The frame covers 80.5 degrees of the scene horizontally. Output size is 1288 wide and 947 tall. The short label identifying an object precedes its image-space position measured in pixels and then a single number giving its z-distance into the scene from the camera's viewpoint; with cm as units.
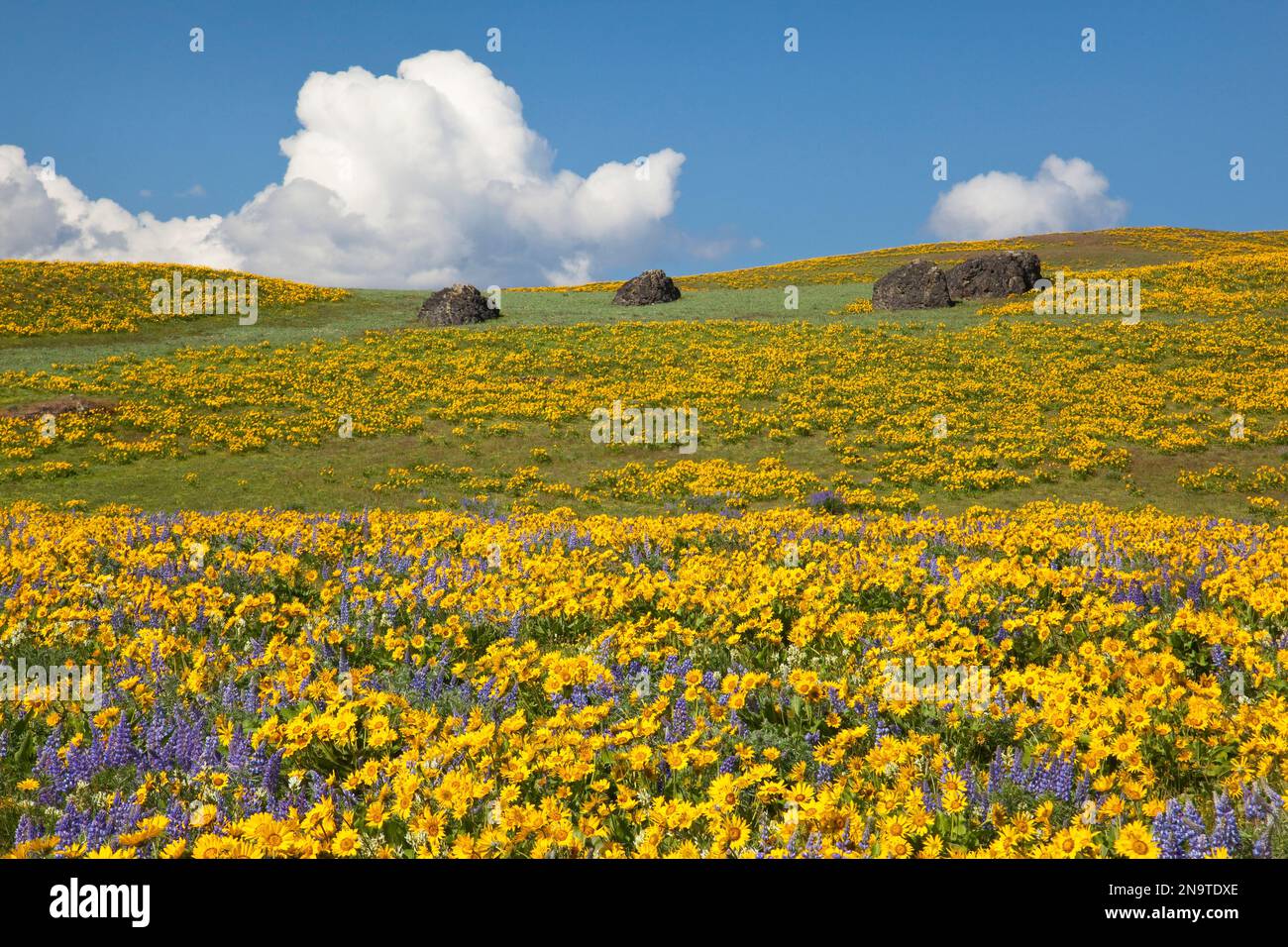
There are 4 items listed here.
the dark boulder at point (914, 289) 5041
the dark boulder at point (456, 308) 5081
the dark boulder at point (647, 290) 5794
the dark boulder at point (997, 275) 5109
